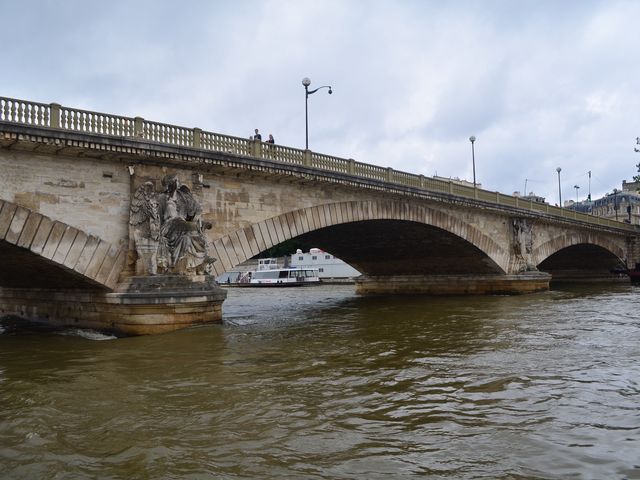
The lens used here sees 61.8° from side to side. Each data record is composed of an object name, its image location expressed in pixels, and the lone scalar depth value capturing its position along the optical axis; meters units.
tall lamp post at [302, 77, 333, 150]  22.73
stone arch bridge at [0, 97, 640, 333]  14.36
